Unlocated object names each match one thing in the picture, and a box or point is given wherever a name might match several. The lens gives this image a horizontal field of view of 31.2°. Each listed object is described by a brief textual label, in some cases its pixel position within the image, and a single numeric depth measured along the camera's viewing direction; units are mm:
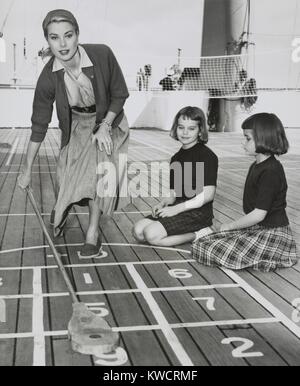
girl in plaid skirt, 2711
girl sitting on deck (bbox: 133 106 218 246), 3164
